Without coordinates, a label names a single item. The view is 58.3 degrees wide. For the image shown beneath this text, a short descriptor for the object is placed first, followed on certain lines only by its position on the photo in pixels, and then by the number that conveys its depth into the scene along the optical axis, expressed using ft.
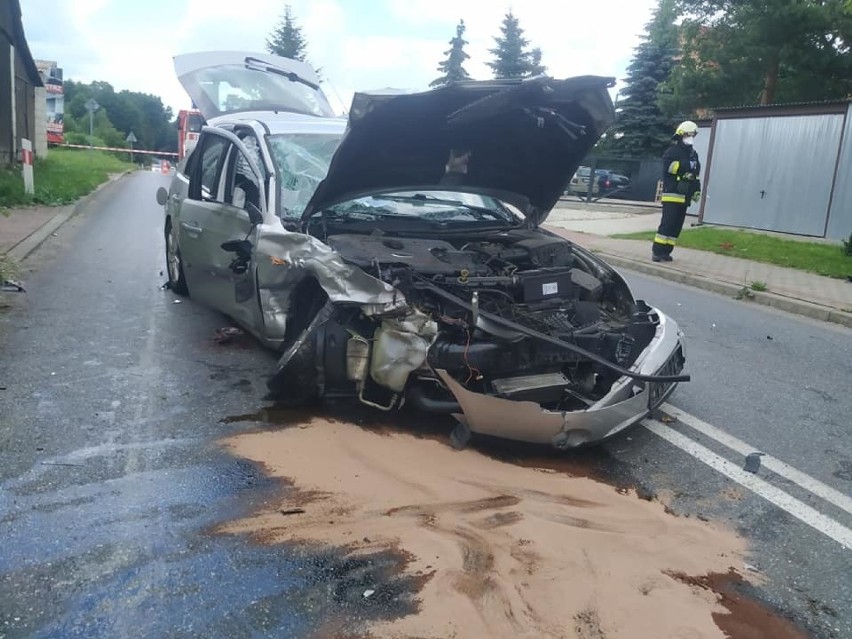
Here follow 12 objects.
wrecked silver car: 13.41
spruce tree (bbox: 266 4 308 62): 184.14
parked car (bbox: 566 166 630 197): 90.68
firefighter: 38.17
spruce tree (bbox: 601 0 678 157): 121.39
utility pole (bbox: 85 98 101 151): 128.88
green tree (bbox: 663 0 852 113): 73.61
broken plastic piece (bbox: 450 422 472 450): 13.74
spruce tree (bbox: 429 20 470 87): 151.38
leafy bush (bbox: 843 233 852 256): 41.91
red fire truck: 86.31
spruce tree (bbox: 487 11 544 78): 147.02
